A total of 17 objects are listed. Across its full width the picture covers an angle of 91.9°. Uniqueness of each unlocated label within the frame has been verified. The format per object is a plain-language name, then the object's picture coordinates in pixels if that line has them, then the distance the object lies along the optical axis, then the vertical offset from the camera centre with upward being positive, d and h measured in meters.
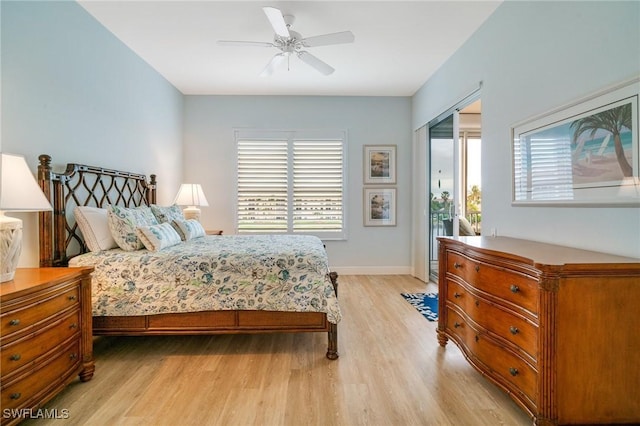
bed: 2.32 -0.60
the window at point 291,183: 4.98 +0.43
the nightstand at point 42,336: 1.47 -0.69
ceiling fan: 2.48 +1.50
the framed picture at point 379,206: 5.04 +0.05
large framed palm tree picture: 1.59 +0.34
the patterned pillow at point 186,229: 3.18 -0.20
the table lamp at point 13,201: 1.62 +0.05
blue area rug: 3.27 -1.10
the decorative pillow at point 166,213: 3.25 -0.04
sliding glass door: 4.04 +0.37
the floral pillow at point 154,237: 2.54 -0.23
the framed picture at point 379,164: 5.04 +0.74
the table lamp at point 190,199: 4.11 +0.14
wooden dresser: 1.42 -0.61
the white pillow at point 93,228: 2.48 -0.15
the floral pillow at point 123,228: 2.54 -0.15
